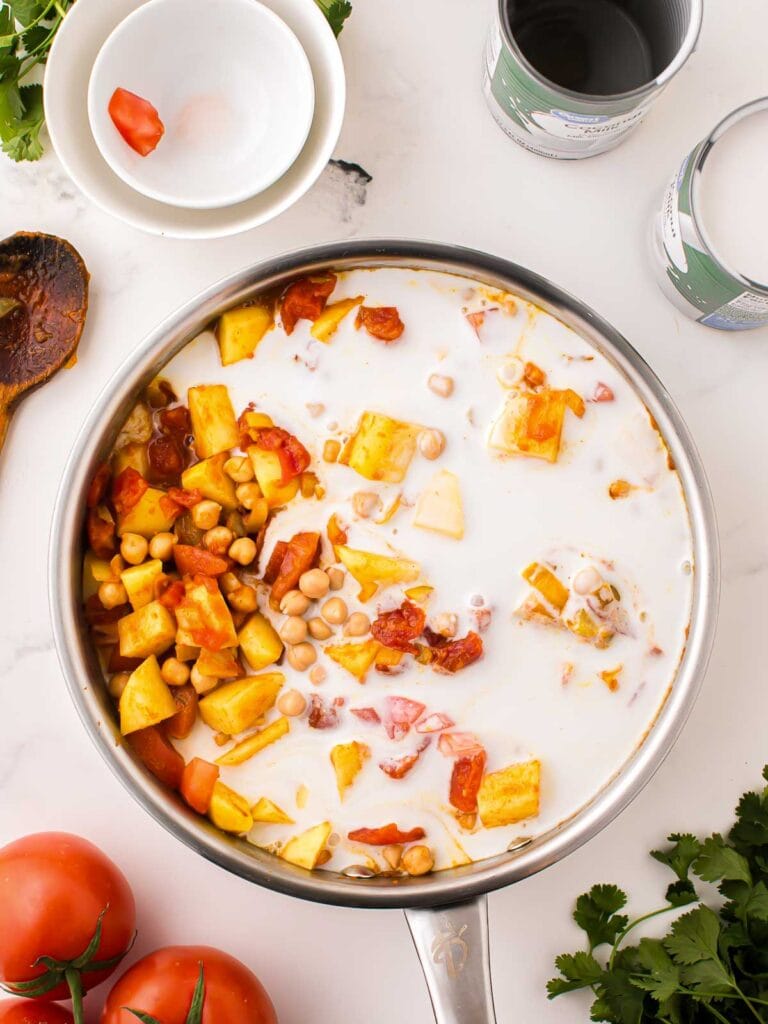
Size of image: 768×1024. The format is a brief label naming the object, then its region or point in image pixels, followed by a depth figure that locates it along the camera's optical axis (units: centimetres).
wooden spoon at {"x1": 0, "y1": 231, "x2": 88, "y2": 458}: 73
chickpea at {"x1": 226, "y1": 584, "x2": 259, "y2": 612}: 72
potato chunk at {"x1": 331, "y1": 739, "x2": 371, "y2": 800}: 72
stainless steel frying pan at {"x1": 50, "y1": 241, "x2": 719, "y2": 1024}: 70
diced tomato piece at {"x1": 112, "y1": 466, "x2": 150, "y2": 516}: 72
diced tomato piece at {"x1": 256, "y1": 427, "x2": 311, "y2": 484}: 72
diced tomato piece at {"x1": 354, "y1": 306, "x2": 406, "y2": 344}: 72
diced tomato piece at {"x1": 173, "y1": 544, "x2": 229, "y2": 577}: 72
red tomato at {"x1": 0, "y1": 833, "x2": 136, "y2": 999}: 70
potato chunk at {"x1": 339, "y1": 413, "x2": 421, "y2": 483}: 72
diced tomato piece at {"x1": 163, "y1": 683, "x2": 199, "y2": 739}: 72
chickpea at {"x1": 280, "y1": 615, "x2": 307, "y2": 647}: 72
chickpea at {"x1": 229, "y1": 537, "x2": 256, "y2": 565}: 71
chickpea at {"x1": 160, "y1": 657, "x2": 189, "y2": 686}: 71
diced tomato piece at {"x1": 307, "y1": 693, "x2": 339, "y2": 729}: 72
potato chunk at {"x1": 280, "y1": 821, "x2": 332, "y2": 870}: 72
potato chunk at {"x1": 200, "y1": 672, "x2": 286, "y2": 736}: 71
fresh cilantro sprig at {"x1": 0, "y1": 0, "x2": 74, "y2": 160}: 71
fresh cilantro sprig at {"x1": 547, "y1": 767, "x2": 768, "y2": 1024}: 71
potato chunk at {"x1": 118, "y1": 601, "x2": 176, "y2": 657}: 71
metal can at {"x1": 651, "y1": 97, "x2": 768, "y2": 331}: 68
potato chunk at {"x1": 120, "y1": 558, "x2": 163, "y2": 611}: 71
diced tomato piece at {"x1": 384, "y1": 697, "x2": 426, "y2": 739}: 72
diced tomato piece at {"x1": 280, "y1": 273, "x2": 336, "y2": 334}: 72
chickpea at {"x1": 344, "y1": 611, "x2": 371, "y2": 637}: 72
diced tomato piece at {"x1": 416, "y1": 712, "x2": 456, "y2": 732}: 72
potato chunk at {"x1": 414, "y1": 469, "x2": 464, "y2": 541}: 72
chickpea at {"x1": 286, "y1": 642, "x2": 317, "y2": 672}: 72
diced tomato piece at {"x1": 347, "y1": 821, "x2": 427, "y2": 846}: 72
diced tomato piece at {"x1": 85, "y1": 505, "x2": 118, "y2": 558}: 72
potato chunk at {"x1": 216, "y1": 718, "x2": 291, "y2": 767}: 72
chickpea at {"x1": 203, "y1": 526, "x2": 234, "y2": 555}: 72
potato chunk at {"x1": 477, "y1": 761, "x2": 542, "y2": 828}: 72
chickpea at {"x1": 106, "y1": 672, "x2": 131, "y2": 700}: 72
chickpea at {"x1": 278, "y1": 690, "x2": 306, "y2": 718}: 71
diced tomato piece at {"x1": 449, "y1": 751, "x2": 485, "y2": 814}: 72
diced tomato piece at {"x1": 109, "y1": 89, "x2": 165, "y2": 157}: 71
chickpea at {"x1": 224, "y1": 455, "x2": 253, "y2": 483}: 72
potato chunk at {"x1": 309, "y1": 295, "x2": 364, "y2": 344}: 72
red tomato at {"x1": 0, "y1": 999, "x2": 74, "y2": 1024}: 71
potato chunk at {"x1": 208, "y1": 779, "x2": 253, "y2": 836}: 71
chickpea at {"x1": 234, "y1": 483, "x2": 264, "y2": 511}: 72
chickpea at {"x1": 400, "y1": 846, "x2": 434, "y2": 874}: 72
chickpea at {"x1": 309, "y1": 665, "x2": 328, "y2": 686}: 72
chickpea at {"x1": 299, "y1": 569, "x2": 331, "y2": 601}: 71
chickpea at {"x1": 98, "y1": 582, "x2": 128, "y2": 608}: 71
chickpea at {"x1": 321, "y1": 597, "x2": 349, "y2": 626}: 72
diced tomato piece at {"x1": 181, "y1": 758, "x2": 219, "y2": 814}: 72
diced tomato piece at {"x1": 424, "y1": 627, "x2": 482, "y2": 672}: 72
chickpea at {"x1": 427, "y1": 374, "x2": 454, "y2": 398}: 72
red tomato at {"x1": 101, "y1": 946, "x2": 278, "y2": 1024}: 70
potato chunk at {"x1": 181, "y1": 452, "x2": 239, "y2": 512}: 72
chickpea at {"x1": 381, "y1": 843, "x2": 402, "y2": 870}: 72
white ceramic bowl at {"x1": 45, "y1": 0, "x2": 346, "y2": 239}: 71
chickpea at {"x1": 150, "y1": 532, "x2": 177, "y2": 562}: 71
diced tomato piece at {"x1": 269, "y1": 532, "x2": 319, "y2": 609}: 72
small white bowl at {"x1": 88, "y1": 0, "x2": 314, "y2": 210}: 71
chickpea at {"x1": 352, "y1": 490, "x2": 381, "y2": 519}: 72
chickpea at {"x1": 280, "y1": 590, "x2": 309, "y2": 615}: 71
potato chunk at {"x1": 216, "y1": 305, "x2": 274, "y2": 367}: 72
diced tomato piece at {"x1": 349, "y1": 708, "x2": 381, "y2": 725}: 72
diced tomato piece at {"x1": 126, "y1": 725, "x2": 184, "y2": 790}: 72
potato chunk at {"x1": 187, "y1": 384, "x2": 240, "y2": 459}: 72
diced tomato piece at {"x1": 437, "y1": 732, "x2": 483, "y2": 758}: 72
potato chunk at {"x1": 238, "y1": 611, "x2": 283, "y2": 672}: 72
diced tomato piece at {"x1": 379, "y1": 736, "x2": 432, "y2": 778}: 72
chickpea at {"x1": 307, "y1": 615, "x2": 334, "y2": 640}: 72
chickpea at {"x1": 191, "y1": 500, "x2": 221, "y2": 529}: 71
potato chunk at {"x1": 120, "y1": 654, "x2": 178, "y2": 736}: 71
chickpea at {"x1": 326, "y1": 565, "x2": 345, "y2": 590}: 72
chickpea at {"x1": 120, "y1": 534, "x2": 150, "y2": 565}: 71
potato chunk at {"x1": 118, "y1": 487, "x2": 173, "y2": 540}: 72
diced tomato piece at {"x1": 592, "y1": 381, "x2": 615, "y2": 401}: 73
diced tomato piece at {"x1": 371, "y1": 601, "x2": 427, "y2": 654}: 72
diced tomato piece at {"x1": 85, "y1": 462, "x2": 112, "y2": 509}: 72
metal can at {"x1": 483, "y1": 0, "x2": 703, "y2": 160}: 67
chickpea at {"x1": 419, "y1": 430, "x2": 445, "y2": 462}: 72
